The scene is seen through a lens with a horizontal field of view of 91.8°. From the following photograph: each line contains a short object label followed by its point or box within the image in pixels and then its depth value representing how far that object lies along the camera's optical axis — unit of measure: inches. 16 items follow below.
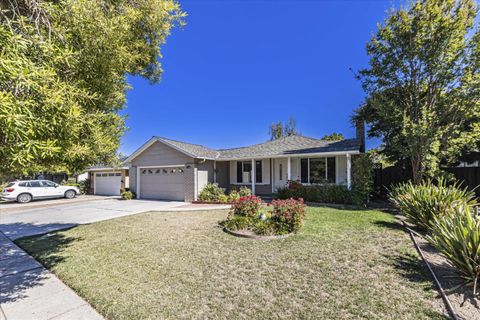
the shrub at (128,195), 681.0
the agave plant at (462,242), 145.7
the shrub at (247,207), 317.1
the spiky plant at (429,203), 241.0
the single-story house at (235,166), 556.7
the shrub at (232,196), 554.2
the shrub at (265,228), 264.1
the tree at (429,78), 377.7
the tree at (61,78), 79.7
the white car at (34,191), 653.3
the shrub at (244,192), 561.3
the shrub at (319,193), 467.2
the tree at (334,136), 1319.6
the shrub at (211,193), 569.2
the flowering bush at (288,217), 270.1
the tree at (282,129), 1465.3
